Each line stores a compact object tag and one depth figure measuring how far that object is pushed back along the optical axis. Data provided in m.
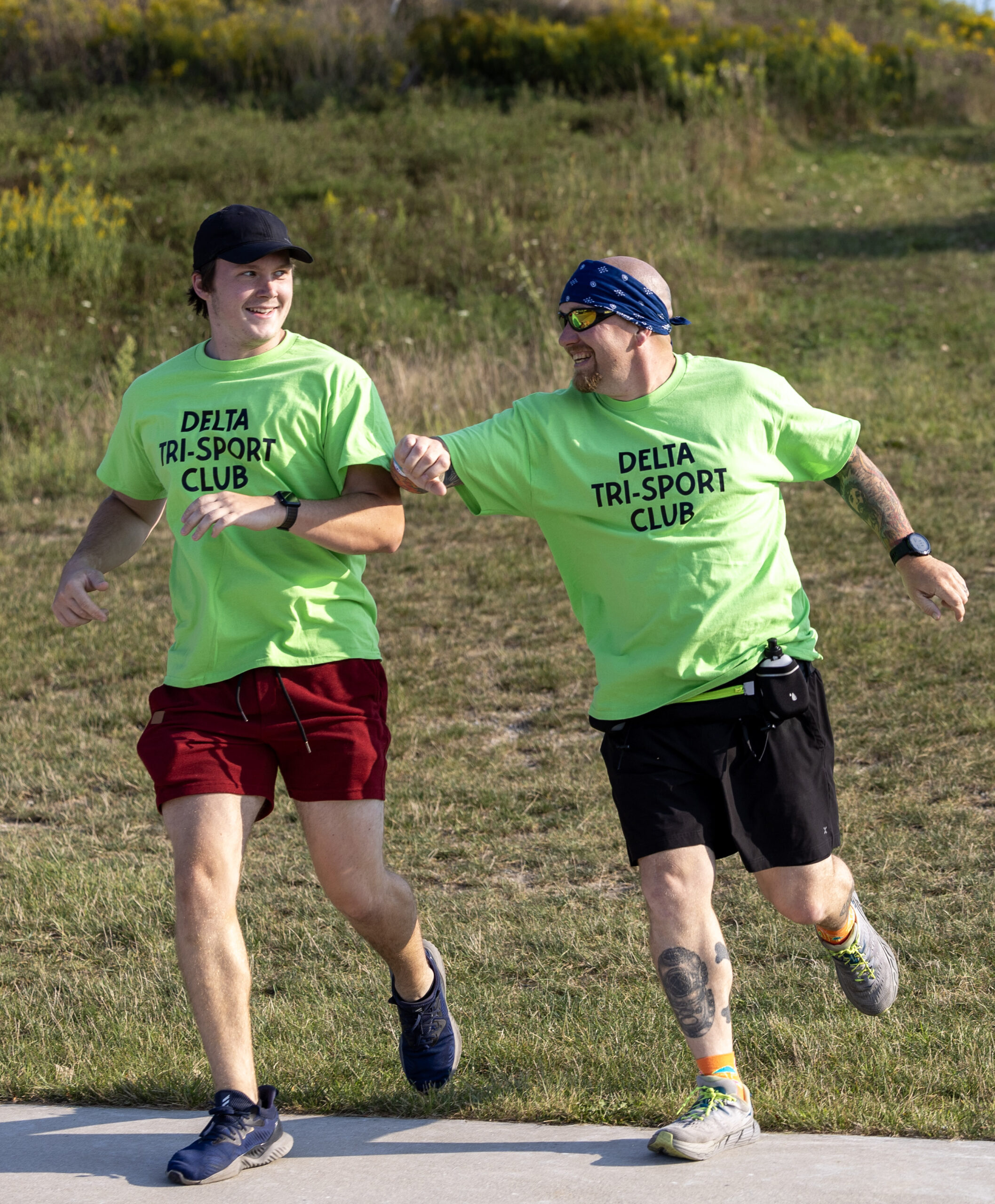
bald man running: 6.91
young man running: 6.96
